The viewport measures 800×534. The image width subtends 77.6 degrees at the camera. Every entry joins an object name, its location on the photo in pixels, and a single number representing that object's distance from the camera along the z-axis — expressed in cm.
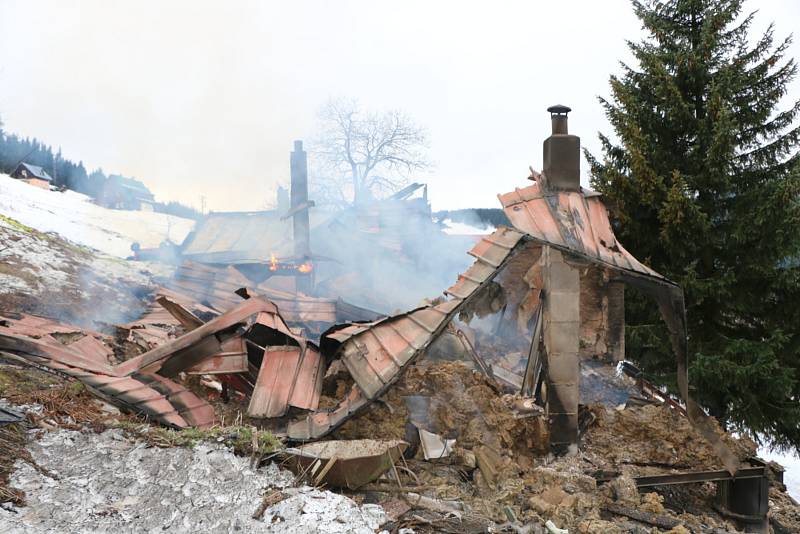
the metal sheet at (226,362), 616
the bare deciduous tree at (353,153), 3456
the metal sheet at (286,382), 569
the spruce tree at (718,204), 966
